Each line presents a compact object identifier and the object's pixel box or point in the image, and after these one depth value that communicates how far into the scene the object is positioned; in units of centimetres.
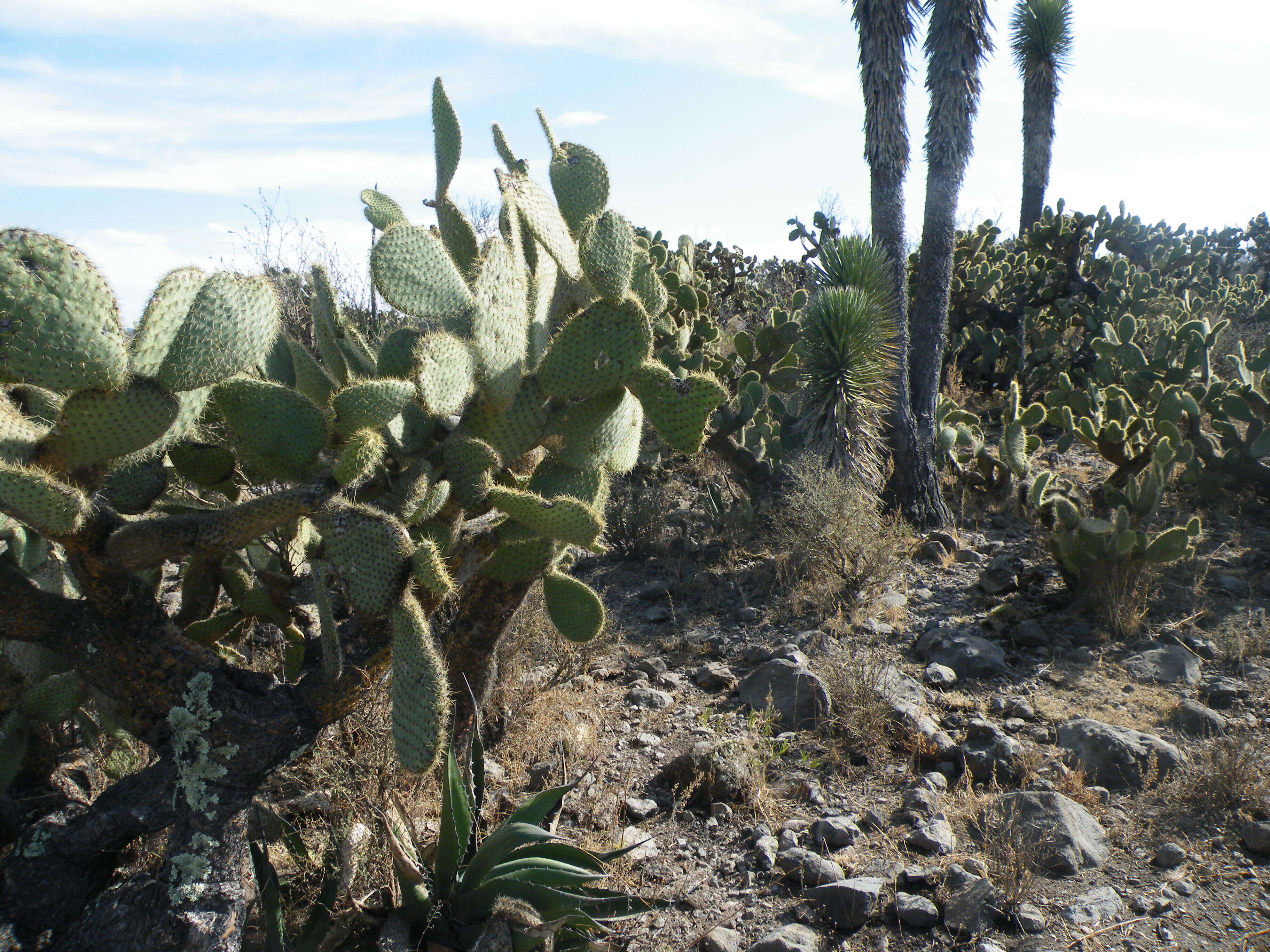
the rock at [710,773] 333
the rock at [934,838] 298
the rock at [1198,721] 377
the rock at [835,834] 306
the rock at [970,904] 260
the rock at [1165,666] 436
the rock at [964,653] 449
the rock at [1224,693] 403
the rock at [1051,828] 287
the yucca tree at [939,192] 725
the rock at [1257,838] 295
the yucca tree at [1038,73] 1962
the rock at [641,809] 328
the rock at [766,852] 297
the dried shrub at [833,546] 546
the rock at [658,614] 552
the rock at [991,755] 351
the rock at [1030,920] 258
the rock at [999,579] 567
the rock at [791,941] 247
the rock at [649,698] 427
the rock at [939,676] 439
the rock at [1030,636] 486
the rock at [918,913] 262
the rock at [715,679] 452
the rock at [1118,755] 345
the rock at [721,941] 251
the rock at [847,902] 264
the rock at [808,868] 283
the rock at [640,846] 300
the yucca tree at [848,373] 702
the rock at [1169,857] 290
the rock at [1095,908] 263
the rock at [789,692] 397
